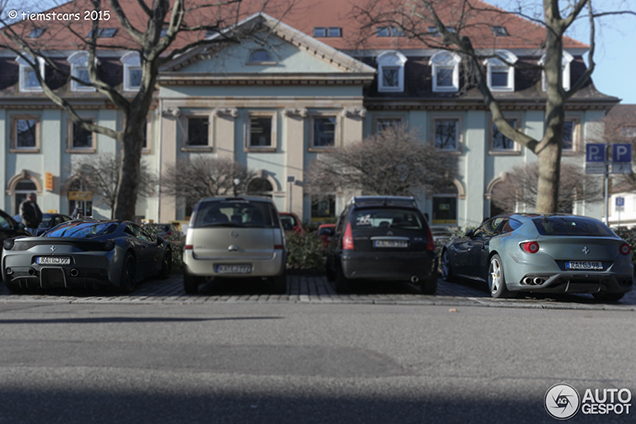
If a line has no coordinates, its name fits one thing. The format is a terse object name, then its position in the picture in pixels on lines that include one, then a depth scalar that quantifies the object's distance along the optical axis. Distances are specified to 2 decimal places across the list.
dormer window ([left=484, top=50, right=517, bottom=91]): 39.59
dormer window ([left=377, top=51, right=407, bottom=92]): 40.34
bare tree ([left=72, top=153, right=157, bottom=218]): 35.19
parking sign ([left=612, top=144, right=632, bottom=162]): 15.00
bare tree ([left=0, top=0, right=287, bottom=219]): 17.67
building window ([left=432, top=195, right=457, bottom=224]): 39.97
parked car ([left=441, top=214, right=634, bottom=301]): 10.09
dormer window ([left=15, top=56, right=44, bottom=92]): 39.81
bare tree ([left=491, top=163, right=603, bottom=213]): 32.91
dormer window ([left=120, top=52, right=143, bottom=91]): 40.09
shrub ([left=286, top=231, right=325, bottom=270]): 14.35
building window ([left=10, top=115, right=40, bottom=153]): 40.03
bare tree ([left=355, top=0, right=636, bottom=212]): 16.94
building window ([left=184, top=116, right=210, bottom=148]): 39.03
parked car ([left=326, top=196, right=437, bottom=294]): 10.77
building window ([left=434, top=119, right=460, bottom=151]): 39.91
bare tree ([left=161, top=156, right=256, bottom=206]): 33.56
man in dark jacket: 16.97
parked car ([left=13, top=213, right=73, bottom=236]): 23.27
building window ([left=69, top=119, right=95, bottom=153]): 40.28
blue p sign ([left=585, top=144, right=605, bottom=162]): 15.23
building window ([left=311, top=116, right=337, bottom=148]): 39.09
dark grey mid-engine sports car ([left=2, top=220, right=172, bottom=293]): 10.16
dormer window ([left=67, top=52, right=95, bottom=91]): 39.70
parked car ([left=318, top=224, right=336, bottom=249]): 14.76
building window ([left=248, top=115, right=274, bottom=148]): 39.19
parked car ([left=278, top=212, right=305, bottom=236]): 20.39
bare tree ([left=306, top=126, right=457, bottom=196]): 29.31
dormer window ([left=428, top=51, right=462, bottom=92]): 39.88
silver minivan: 10.55
